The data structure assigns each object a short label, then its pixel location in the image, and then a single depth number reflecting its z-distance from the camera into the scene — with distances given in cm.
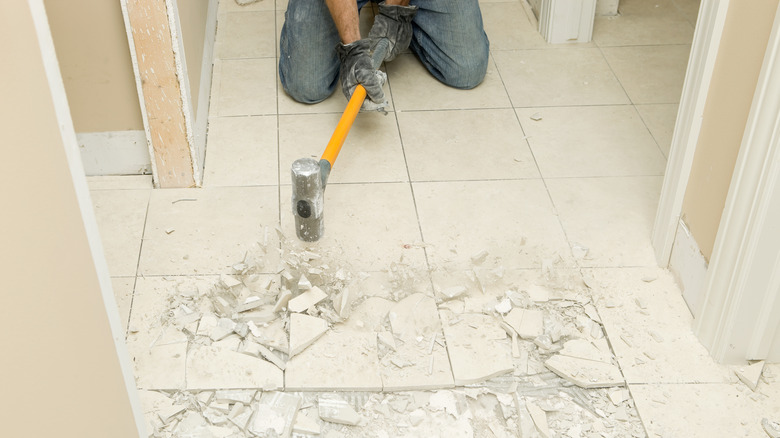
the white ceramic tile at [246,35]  273
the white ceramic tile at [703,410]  146
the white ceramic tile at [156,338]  154
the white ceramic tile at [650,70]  251
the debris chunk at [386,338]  162
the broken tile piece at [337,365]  154
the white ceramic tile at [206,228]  183
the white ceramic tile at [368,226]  185
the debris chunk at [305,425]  144
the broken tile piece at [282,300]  168
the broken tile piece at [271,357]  158
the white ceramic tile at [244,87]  242
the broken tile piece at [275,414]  144
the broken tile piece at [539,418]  144
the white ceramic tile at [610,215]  188
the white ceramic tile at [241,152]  212
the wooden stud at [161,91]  182
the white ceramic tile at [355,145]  216
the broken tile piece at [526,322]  165
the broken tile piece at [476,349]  157
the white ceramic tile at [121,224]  183
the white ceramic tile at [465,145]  217
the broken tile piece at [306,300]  169
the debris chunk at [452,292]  174
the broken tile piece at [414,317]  166
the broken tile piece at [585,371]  155
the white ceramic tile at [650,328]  158
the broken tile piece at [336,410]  146
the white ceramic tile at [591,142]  219
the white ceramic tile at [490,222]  187
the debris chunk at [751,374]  154
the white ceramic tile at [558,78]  250
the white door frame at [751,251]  136
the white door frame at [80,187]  85
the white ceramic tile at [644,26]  284
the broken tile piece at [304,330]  161
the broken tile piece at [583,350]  160
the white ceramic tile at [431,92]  247
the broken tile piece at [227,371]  154
